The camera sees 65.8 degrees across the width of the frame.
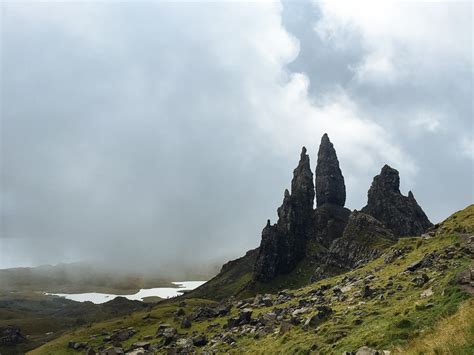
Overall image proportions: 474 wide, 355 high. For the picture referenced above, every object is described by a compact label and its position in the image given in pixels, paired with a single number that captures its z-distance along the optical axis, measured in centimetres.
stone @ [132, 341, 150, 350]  6684
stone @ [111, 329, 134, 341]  8338
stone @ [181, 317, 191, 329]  7694
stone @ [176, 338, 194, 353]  5434
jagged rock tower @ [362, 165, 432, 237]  18588
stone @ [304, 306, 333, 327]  3772
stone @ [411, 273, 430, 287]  3756
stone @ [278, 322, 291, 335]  3970
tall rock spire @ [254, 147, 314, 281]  19450
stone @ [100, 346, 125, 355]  6626
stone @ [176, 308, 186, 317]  9889
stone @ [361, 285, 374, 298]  4275
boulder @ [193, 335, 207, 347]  5512
